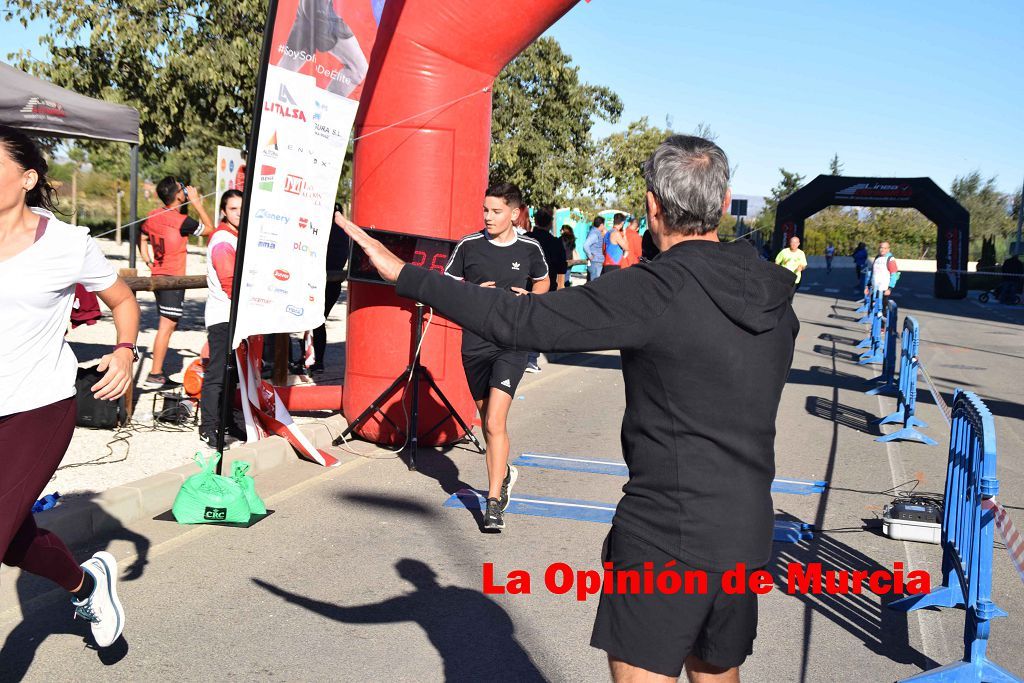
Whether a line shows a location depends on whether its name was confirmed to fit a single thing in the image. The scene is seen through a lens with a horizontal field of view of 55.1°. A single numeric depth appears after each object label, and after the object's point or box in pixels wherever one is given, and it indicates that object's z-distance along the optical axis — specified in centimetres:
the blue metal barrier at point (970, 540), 379
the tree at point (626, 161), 2362
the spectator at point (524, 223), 968
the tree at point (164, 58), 1259
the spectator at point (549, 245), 1231
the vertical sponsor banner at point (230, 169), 1047
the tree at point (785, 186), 7994
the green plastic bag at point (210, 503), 566
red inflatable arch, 738
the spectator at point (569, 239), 1923
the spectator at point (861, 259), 4281
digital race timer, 723
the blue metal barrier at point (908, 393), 927
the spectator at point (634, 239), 1520
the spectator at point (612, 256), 1733
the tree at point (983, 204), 8344
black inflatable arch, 3788
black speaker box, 765
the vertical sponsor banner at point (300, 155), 584
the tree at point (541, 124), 1814
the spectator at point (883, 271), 2267
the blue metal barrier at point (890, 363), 1243
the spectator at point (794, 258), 2275
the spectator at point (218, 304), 728
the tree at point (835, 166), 9216
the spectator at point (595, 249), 1950
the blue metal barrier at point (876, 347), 1608
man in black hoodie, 235
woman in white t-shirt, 322
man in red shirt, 921
